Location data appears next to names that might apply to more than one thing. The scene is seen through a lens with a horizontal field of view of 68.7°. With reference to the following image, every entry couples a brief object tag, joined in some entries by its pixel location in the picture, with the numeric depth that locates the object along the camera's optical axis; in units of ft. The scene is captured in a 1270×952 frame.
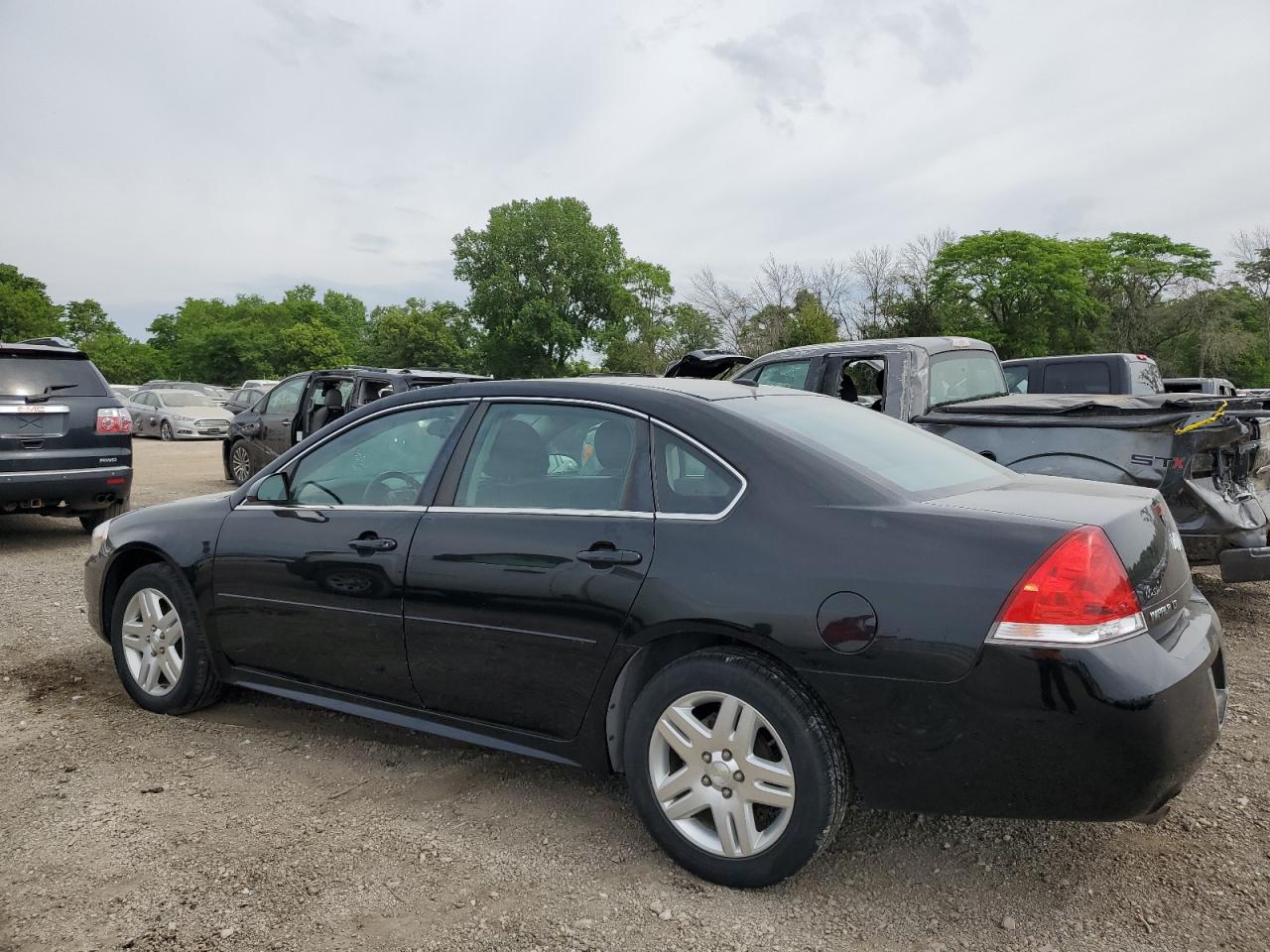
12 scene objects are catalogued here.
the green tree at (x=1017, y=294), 145.38
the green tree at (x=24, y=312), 226.58
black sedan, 7.83
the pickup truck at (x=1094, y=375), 38.34
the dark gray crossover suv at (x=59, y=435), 26.11
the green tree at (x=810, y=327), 141.18
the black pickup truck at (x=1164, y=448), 16.53
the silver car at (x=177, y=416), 87.25
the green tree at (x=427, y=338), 266.98
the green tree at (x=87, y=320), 318.02
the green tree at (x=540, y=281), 222.89
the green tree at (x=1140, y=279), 149.38
